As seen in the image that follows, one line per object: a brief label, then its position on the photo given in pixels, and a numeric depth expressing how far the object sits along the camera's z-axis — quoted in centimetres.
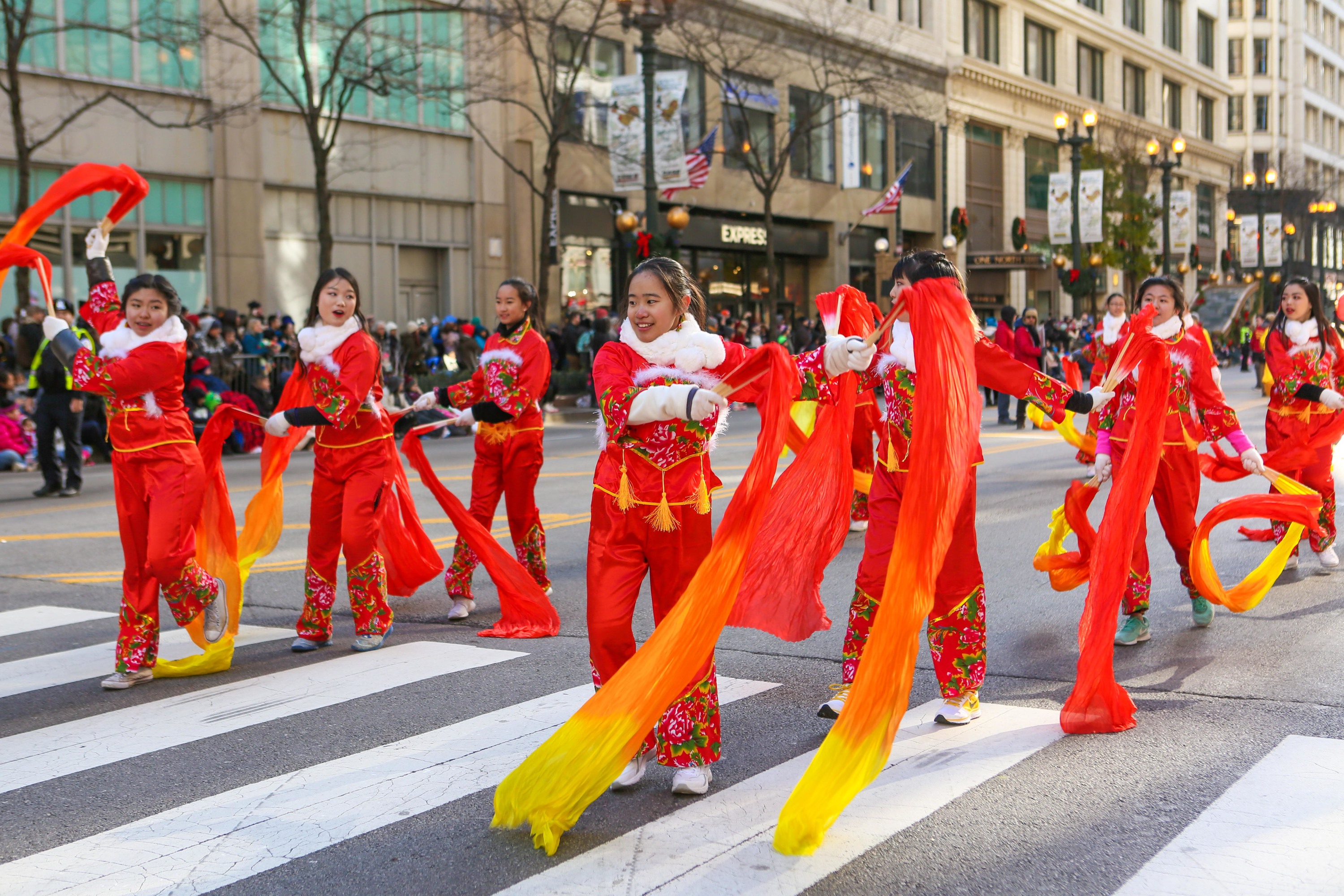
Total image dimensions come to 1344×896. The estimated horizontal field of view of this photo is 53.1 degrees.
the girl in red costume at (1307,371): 872
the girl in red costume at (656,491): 463
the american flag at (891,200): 3278
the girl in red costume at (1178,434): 694
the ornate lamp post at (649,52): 1844
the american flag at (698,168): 2348
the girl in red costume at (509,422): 792
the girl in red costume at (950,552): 543
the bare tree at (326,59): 2225
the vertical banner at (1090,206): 3322
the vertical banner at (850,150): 3934
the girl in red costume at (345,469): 700
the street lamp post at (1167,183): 3456
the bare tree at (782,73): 3250
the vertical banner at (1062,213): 3288
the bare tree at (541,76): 2655
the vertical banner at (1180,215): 4084
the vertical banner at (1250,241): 5053
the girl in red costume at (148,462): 636
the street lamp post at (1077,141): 2902
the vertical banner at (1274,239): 5119
